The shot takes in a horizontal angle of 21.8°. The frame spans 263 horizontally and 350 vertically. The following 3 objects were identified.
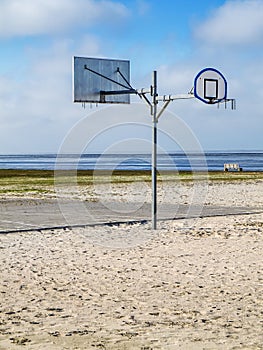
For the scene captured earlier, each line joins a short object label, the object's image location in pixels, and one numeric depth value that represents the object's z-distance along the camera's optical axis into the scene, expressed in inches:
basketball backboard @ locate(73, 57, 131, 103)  709.3
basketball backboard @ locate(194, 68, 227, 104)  645.9
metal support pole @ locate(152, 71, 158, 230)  663.1
